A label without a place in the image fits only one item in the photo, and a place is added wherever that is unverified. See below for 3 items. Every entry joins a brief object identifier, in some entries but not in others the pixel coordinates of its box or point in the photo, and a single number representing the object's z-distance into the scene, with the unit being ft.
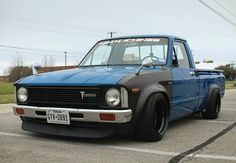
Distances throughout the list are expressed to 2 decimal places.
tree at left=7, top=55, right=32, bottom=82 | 257.71
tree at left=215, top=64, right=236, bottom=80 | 363.85
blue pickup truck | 17.83
